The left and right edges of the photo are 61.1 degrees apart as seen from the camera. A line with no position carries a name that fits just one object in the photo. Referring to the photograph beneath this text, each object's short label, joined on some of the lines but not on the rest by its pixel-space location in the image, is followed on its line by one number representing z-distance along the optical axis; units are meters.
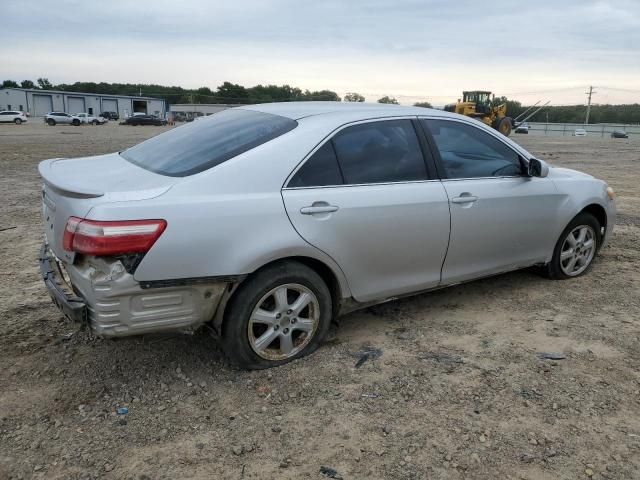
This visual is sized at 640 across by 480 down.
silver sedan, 2.77
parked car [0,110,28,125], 51.06
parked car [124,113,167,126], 57.25
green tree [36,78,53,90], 131.75
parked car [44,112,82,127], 52.24
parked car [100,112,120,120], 78.97
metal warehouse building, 83.56
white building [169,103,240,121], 81.81
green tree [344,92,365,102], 49.82
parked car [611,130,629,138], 53.01
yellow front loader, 29.55
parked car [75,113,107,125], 56.03
